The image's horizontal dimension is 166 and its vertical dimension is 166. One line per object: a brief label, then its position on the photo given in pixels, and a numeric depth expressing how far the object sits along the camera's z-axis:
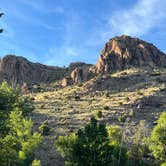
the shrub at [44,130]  66.73
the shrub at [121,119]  73.57
